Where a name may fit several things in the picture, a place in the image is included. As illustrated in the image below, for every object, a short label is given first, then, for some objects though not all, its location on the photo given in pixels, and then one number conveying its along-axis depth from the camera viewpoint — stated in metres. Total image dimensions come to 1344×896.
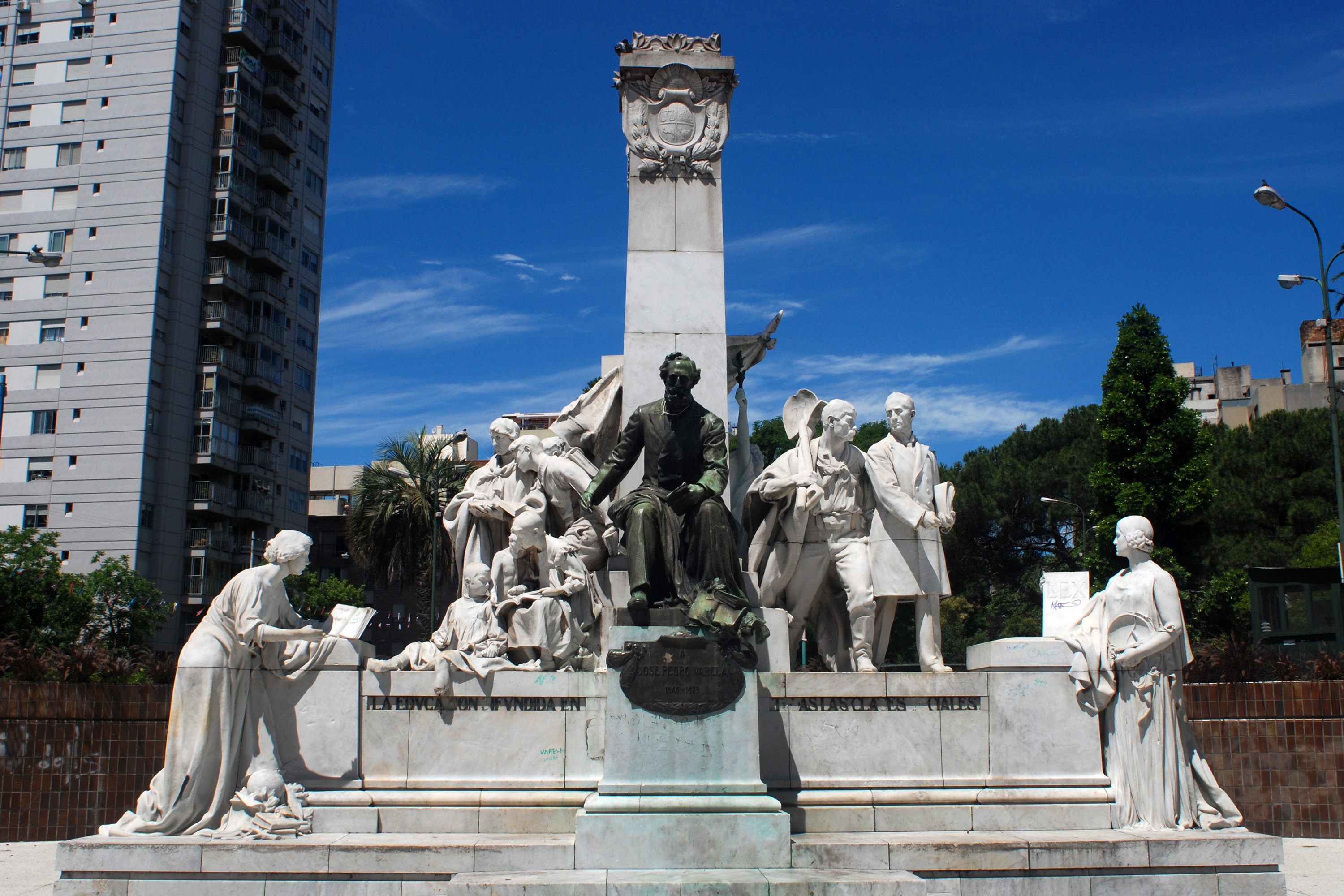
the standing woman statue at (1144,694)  8.64
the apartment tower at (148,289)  44.12
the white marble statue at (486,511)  10.82
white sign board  9.76
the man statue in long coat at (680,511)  8.21
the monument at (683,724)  7.76
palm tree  34.91
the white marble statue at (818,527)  10.08
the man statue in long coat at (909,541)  10.09
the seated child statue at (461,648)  9.20
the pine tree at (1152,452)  33.84
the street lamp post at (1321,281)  20.45
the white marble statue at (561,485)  10.66
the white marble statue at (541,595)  9.66
